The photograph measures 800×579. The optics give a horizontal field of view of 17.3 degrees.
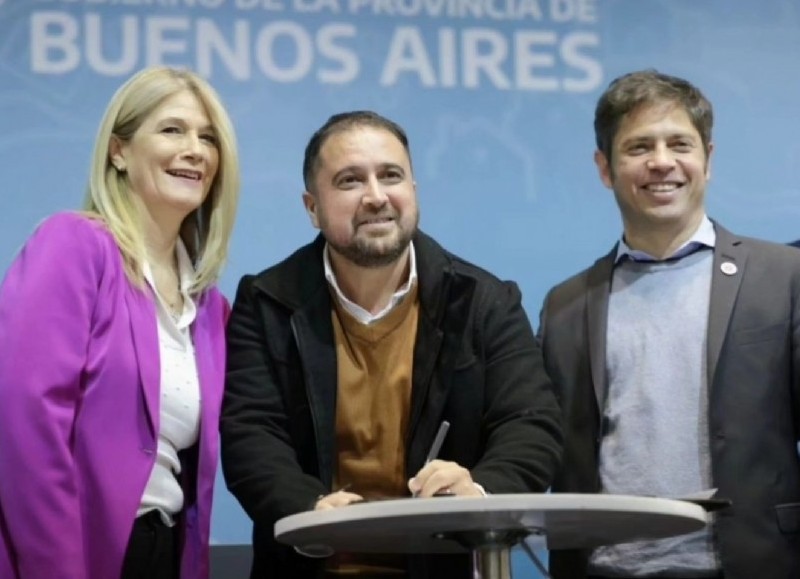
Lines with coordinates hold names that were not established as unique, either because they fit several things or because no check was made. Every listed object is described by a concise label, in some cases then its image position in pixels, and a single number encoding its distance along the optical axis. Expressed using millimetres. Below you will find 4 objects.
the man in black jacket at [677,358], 5579
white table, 3669
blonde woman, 4884
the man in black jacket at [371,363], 5163
